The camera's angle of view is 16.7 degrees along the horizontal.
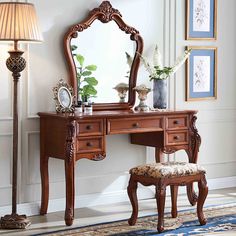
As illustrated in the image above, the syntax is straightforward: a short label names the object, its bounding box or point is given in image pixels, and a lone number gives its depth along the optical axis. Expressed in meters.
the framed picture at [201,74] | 7.65
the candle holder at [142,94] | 6.83
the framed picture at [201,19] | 7.59
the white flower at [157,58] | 7.07
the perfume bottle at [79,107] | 6.41
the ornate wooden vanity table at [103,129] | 6.11
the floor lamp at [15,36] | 5.82
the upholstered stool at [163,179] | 5.79
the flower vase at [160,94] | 6.97
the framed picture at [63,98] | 6.44
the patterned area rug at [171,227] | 5.80
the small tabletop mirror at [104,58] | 6.70
